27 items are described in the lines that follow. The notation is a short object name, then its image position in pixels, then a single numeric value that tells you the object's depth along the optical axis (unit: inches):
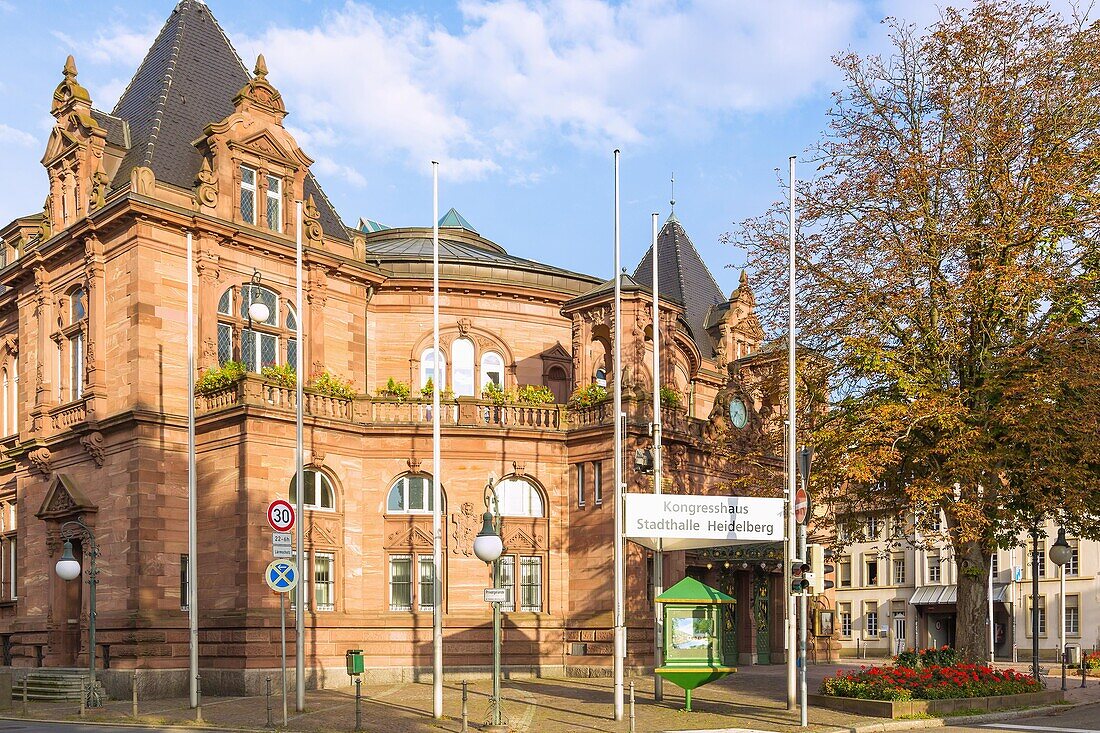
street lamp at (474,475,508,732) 923.4
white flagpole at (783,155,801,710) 994.7
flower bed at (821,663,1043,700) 1033.5
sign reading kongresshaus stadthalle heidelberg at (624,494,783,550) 998.4
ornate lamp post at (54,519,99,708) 1205.1
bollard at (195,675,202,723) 1029.2
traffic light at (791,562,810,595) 959.6
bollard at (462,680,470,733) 895.7
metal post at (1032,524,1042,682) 1376.2
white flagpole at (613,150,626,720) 959.6
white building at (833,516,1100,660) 2908.5
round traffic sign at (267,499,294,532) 953.5
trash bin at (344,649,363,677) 1122.0
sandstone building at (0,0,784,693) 1395.2
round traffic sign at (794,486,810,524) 980.6
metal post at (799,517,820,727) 940.6
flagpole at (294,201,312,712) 1071.6
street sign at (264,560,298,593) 927.0
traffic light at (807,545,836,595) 1058.7
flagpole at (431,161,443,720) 984.9
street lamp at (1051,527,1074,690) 1414.9
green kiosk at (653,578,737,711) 1045.8
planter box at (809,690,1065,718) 997.2
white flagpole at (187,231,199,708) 1208.2
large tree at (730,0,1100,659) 1080.8
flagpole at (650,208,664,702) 1069.8
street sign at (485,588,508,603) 927.0
